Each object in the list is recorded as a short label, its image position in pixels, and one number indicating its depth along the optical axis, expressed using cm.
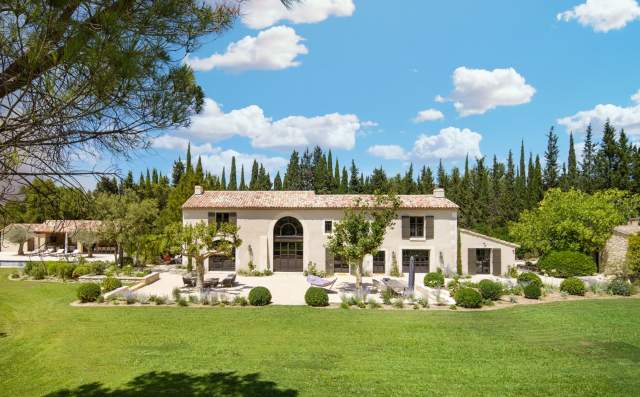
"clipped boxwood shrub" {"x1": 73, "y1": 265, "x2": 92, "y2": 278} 2389
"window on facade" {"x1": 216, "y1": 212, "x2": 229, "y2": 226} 2791
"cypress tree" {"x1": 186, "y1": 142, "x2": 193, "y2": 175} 4418
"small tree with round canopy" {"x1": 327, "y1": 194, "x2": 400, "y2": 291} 1945
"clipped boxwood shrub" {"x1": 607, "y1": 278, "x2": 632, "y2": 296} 1920
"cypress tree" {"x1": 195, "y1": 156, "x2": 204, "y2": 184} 3732
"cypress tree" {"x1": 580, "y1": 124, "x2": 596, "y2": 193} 4047
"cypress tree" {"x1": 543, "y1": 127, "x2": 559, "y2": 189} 4309
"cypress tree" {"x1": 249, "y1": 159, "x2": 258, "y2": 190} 6384
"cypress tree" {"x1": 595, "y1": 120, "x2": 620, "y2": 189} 3803
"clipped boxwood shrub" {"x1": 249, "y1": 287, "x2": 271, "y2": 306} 1712
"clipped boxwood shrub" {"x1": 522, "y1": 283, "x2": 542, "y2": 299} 1830
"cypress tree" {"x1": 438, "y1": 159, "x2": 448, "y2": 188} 5357
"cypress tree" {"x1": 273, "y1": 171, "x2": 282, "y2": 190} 6181
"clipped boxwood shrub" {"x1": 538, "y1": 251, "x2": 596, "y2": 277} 2491
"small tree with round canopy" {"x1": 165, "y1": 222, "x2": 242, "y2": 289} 2020
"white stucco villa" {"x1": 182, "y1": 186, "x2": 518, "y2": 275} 2742
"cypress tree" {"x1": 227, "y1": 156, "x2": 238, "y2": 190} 6494
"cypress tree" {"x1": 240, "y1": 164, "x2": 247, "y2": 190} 6506
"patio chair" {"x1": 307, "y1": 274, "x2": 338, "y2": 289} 1974
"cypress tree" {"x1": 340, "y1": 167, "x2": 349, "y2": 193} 5699
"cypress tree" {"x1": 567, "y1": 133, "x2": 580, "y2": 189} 4231
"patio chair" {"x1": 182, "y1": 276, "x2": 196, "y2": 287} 2116
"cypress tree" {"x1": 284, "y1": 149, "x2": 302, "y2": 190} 5856
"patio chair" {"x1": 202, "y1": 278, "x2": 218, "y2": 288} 2097
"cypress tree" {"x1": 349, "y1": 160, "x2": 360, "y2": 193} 5749
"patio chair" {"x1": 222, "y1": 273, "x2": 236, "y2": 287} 2150
